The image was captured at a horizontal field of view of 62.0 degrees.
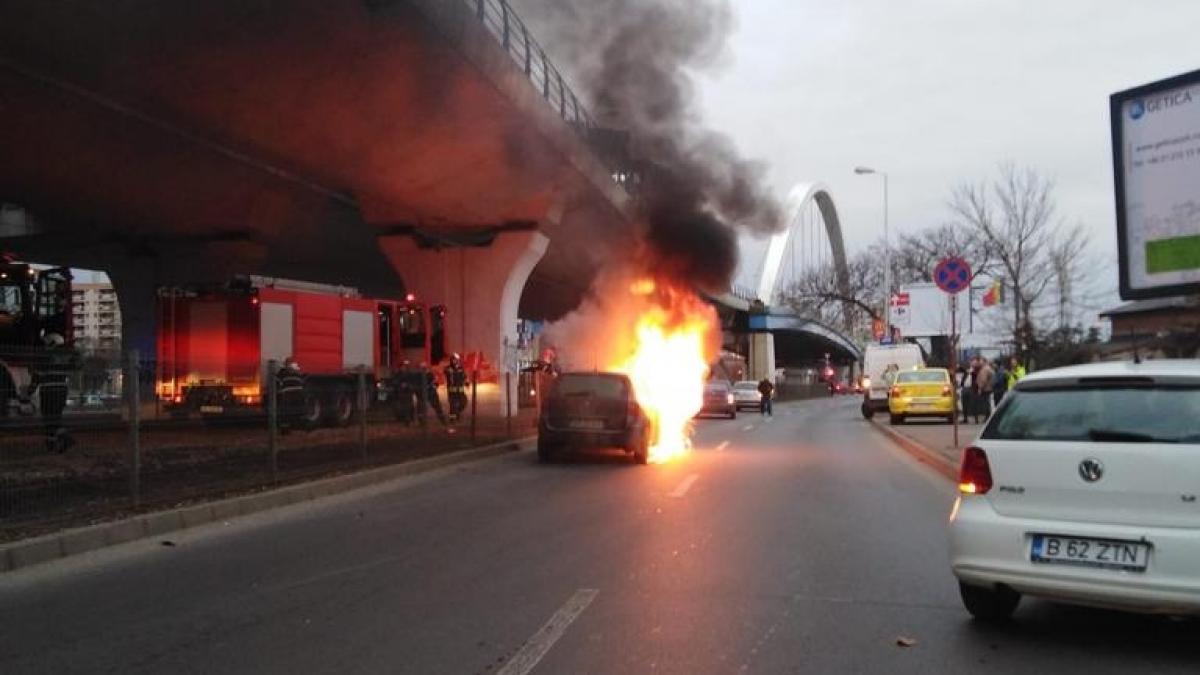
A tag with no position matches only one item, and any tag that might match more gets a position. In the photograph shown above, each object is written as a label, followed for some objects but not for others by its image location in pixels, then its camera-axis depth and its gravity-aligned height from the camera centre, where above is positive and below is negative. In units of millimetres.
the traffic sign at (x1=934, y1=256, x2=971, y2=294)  15828 +1421
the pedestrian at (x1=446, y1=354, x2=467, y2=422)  21492 -377
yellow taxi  24844 -771
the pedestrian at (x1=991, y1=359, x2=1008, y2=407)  24858 -503
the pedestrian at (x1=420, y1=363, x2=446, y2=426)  17116 -406
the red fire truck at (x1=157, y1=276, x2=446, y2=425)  17875 +842
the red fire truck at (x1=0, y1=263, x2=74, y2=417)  16453 +1259
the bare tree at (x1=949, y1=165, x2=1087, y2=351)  30312 +3182
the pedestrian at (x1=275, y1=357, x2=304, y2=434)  11891 -285
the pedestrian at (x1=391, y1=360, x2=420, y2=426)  16578 -408
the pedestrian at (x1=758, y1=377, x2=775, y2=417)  36875 -1008
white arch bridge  68375 +3381
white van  32750 +157
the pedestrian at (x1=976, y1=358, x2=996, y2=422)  24422 -538
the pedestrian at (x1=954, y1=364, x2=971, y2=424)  25109 -655
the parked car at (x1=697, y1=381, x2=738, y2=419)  32656 -1026
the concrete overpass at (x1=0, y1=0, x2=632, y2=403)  15438 +4851
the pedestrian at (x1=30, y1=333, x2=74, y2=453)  8164 -113
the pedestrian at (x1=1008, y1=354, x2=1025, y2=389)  21797 -182
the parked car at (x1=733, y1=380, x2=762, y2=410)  40875 -1219
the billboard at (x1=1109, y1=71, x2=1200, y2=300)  9828 +1763
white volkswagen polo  4555 -638
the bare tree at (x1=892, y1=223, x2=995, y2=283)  47966 +6222
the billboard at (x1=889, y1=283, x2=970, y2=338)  41281 +2253
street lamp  48050 +4356
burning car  14797 -705
